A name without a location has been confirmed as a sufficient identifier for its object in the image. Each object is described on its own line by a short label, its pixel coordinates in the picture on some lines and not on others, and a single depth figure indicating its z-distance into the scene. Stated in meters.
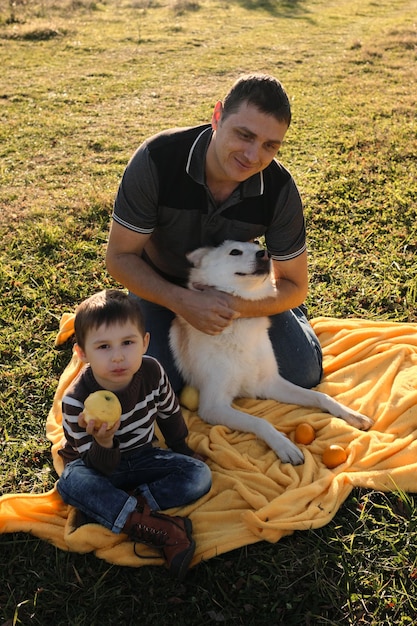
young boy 2.44
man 3.04
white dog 3.09
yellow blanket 2.51
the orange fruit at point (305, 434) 3.09
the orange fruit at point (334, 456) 2.90
